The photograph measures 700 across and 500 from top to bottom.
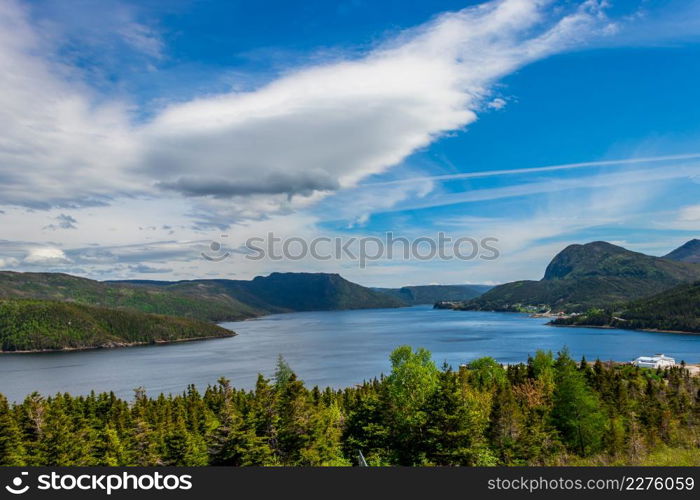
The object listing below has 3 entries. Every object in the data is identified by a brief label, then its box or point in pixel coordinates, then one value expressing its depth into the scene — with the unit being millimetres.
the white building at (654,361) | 150625
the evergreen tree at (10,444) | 43375
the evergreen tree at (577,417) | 45438
